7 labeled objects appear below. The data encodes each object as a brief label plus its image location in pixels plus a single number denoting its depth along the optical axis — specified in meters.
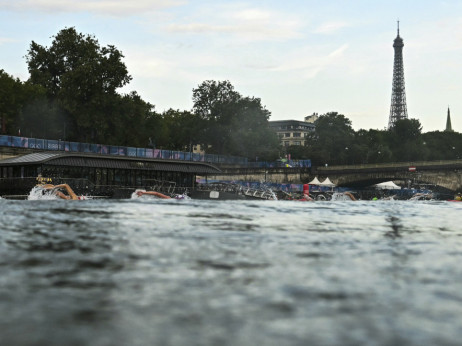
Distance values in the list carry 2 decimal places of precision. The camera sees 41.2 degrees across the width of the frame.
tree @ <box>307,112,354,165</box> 135.00
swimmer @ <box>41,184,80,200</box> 42.47
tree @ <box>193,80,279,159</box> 108.75
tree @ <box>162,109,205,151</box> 110.81
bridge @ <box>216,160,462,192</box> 94.50
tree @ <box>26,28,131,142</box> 78.50
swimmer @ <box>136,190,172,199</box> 44.62
